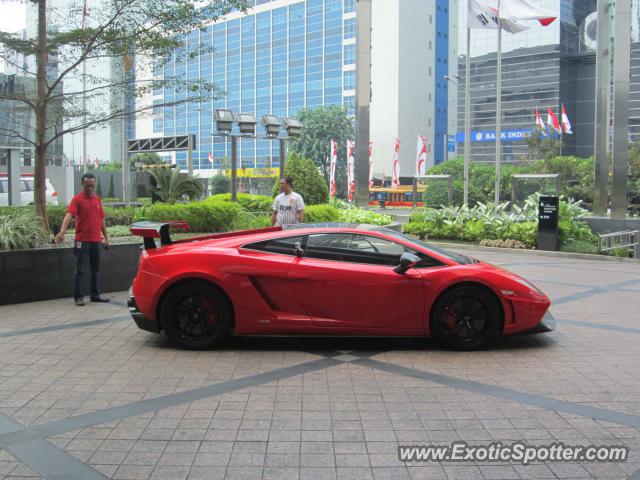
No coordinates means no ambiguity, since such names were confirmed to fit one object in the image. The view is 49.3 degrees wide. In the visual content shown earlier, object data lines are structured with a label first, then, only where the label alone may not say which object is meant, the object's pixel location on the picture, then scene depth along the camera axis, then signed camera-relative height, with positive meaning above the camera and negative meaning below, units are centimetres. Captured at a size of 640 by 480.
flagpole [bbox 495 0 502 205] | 2557 +294
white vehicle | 2536 +39
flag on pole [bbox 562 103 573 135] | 4880 +566
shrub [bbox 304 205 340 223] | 1631 -28
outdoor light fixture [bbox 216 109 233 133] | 2127 +253
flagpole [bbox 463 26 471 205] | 2674 +254
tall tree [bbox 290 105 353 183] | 8650 +885
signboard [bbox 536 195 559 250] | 1934 -60
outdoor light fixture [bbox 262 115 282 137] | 2336 +261
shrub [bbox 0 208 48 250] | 991 -43
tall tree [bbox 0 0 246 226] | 1177 +270
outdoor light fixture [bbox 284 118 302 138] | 2358 +258
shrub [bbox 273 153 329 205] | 2130 +64
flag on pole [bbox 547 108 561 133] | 4822 +570
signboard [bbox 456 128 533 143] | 8762 +864
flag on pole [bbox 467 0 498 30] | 2538 +686
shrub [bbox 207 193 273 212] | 2156 +0
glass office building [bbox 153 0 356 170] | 10425 +2187
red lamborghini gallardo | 701 -95
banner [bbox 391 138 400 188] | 6110 +244
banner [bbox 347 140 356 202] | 5744 +272
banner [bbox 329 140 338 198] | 6475 +471
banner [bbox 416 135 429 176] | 5731 +368
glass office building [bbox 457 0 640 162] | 8625 +1562
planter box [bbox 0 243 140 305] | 977 -105
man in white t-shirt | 1095 -6
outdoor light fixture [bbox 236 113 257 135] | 2189 +250
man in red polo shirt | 963 -41
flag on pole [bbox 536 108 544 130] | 5516 +634
